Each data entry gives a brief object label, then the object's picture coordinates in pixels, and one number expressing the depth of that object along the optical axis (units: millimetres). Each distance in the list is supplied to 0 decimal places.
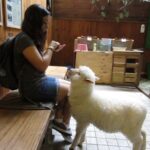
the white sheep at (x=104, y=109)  1698
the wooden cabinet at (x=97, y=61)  4598
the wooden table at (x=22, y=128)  1080
